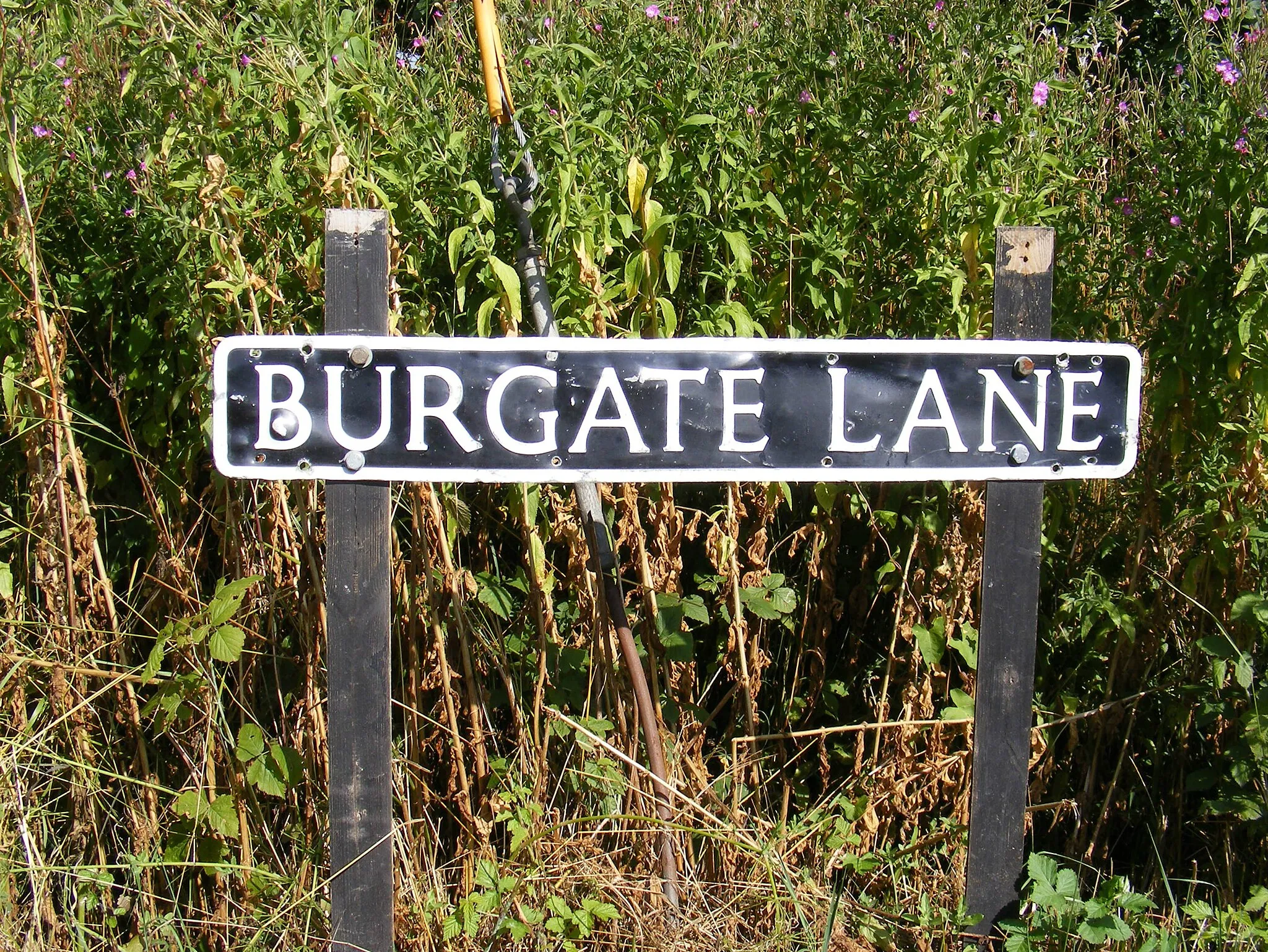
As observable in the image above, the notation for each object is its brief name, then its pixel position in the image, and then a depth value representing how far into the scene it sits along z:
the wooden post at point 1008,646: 1.88
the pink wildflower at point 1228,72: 2.57
